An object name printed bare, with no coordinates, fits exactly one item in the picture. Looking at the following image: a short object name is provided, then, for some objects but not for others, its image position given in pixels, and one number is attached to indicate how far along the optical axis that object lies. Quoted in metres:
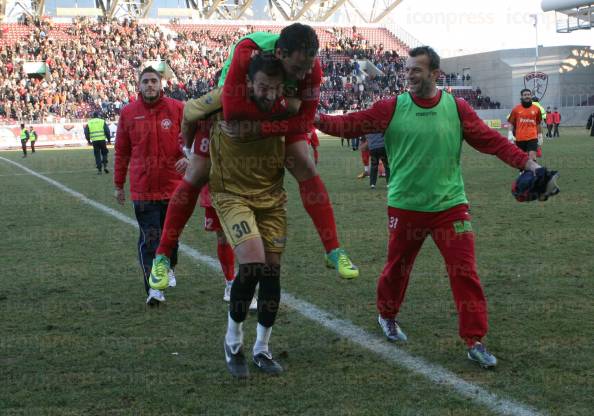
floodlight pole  57.32
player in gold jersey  4.16
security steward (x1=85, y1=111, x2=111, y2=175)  20.28
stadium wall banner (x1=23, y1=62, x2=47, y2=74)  44.31
